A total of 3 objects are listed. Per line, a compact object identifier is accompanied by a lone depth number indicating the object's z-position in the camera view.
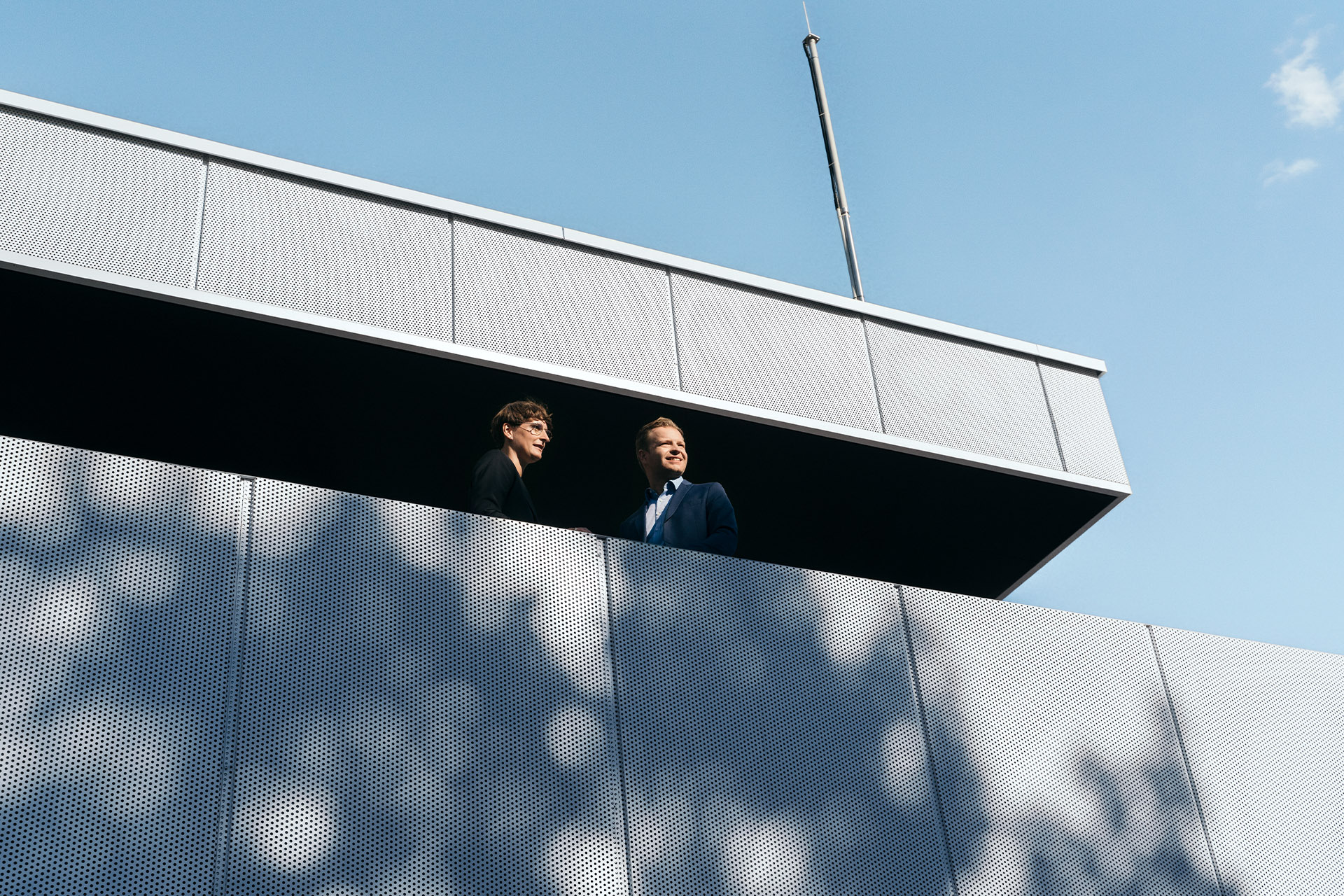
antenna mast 10.95
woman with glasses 5.55
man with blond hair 5.76
